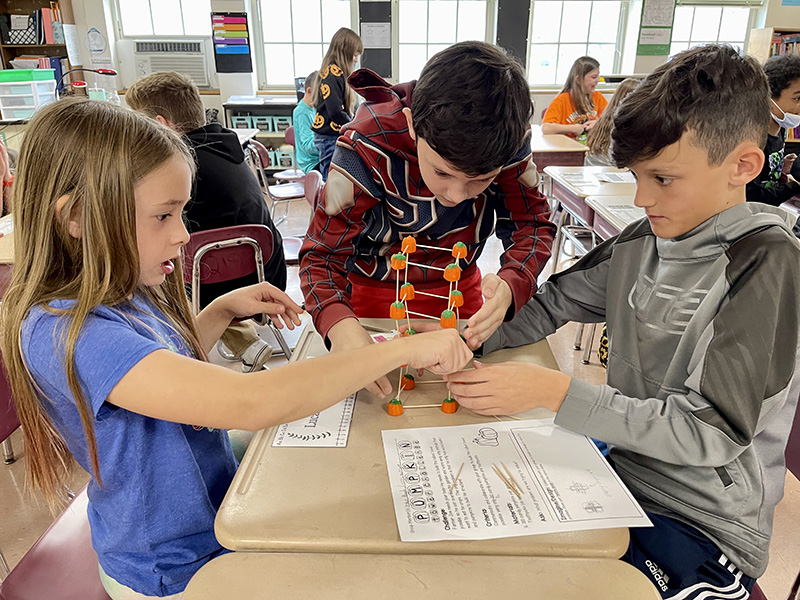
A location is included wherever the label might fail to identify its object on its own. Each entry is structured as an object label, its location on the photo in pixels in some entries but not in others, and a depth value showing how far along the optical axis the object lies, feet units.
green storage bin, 17.13
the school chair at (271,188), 13.84
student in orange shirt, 16.16
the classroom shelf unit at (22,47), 19.47
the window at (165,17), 20.53
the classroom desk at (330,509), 2.38
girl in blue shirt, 2.63
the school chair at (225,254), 7.28
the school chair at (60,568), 3.28
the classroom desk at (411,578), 2.19
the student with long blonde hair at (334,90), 13.43
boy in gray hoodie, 2.79
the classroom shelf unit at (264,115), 20.47
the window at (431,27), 20.77
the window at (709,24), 20.65
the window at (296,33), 20.84
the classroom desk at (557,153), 13.69
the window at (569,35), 20.88
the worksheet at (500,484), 2.47
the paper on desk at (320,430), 3.04
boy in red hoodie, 3.26
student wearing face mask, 9.16
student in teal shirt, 14.96
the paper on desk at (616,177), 10.52
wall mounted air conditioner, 20.65
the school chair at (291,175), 16.25
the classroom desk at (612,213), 7.92
